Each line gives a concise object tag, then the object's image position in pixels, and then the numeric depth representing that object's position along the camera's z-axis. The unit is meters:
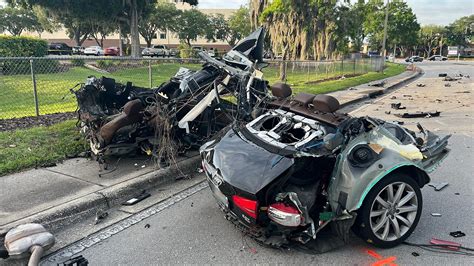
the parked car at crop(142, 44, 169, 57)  49.55
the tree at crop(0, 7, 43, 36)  63.09
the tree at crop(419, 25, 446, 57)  108.56
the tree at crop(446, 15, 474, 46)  105.24
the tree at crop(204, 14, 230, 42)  75.88
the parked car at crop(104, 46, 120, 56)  43.47
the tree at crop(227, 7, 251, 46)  65.62
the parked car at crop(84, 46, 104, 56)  43.65
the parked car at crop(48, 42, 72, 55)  40.24
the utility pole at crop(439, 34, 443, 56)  107.56
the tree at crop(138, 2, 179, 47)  63.09
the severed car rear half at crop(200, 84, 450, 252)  3.15
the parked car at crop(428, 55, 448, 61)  83.12
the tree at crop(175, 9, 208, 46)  67.94
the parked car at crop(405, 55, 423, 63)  74.25
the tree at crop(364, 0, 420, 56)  66.88
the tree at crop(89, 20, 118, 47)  31.58
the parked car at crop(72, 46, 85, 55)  44.77
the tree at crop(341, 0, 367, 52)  31.36
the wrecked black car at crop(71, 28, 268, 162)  5.40
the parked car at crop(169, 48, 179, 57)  45.95
